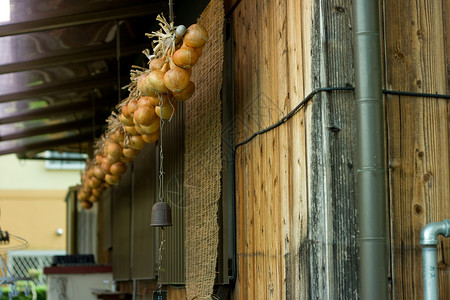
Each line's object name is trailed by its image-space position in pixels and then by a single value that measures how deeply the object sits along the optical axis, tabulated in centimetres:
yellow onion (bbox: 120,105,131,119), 596
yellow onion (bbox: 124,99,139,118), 574
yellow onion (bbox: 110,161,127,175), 828
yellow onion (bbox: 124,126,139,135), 630
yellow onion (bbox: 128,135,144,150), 661
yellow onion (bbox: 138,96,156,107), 542
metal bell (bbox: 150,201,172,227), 529
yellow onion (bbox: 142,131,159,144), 613
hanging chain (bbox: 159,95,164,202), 521
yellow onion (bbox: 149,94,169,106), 525
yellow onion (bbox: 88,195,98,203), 1086
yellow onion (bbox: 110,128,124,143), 712
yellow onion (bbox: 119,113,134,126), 611
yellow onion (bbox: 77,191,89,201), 1096
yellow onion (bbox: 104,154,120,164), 776
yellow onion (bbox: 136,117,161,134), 567
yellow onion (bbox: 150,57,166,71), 507
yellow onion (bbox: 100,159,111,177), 835
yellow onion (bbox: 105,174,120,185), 862
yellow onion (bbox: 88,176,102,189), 956
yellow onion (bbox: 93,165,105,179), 891
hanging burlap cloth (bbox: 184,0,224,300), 541
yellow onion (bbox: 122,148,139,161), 724
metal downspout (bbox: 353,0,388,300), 355
